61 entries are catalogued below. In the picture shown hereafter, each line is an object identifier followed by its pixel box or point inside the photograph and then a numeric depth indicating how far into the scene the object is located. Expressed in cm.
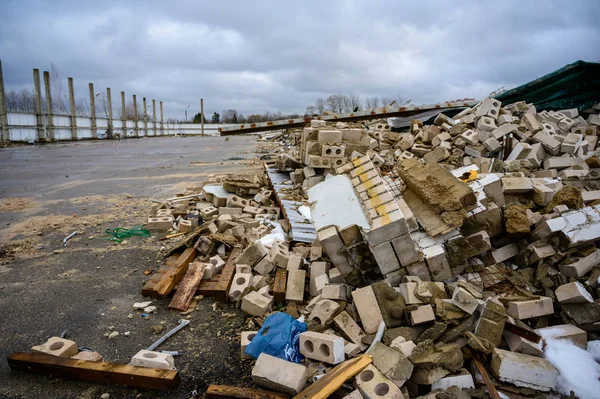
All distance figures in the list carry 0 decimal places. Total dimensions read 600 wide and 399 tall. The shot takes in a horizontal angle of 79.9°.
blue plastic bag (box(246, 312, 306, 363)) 305
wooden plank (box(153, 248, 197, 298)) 427
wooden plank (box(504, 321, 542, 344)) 296
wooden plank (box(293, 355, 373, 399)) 255
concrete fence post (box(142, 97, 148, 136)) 5239
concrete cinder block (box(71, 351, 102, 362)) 306
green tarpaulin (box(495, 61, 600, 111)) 829
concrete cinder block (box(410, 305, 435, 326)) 311
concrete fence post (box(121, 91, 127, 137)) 4599
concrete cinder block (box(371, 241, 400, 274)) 358
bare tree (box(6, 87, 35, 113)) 3717
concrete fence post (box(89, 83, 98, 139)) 3822
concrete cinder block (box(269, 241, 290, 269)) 464
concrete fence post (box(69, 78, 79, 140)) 3478
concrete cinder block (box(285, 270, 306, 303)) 407
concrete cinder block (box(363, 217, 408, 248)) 347
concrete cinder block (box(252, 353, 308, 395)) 270
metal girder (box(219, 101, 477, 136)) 1126
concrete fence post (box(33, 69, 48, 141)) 2988
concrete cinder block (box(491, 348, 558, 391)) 269
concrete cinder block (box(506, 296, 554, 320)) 327
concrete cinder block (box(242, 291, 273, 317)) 384
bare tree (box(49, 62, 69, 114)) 3342
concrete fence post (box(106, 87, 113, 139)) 4200
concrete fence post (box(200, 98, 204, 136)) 6122
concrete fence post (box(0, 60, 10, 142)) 2590
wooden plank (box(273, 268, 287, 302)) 414
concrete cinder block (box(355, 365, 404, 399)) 254
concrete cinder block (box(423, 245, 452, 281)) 366
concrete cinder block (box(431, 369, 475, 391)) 266
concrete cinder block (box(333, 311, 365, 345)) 321
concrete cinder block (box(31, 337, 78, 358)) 307
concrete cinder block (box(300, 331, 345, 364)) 293
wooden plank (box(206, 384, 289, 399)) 267
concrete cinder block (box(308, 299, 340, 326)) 342
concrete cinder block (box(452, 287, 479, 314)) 313
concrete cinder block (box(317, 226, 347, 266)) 377
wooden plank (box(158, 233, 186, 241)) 609
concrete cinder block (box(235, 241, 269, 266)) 477
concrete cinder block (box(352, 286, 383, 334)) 326
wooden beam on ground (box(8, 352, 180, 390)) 284
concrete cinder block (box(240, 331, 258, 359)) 324
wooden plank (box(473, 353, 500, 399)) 261
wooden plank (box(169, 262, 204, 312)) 407
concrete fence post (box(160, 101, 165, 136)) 5927
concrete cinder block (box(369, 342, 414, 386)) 268
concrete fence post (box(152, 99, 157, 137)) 5574
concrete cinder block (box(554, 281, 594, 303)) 324
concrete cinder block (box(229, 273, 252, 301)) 418
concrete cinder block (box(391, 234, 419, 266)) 355
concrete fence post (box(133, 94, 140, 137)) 4917
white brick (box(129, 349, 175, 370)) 297
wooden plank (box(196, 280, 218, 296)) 430
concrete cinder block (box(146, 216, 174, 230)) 645
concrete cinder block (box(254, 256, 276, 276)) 468
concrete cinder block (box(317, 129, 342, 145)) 739
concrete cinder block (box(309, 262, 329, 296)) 415
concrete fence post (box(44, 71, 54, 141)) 3109
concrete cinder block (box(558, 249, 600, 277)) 356
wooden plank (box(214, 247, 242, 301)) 427
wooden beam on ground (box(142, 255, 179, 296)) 430
